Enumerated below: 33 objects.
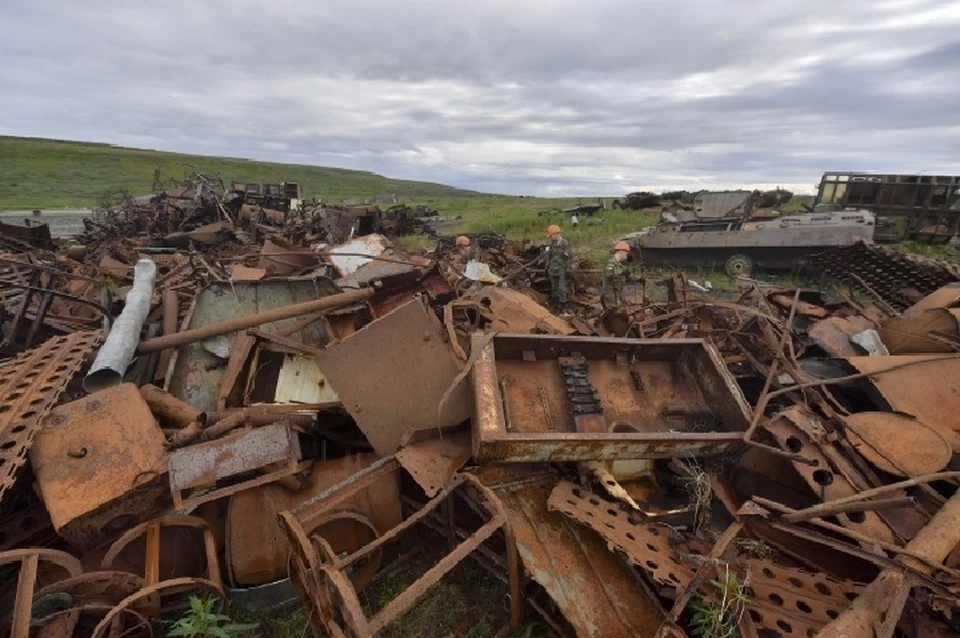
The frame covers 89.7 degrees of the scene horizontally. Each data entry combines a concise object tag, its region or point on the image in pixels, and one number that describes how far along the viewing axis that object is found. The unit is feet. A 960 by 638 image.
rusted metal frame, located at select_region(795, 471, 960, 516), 6.95
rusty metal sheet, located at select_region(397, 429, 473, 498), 8.77
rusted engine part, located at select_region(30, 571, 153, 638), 6.72
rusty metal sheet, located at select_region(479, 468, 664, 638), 7.02
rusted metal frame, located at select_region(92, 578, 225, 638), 6.61
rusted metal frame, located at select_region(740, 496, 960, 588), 6.14
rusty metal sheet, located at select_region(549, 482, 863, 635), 6.54
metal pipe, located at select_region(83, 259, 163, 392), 10.61
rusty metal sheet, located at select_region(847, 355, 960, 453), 10.19
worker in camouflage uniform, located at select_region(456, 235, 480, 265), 27.69
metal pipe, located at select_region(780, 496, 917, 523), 6.36
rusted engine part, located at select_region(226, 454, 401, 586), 8.55
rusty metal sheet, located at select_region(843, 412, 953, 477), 9.04
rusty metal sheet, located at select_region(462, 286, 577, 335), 12.66
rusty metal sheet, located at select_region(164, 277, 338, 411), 12.34
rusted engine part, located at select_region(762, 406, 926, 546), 7.93
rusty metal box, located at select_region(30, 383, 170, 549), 7.63
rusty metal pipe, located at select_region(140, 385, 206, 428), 9.98
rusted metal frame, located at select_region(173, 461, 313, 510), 8.14
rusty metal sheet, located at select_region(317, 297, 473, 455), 9.98
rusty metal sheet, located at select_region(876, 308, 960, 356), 13.29
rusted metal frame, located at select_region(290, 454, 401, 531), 7.76
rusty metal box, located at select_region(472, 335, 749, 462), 8.55
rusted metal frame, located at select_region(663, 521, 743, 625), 6.31
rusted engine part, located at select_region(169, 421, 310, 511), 8.21
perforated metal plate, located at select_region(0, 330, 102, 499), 7.49
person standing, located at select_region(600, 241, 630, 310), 23.03
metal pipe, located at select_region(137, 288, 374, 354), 11.93
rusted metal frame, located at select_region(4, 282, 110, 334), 12.37
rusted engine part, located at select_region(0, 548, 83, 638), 6.00
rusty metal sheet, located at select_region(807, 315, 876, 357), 13.66
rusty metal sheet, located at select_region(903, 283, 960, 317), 15.47
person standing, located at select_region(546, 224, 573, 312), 24.03
